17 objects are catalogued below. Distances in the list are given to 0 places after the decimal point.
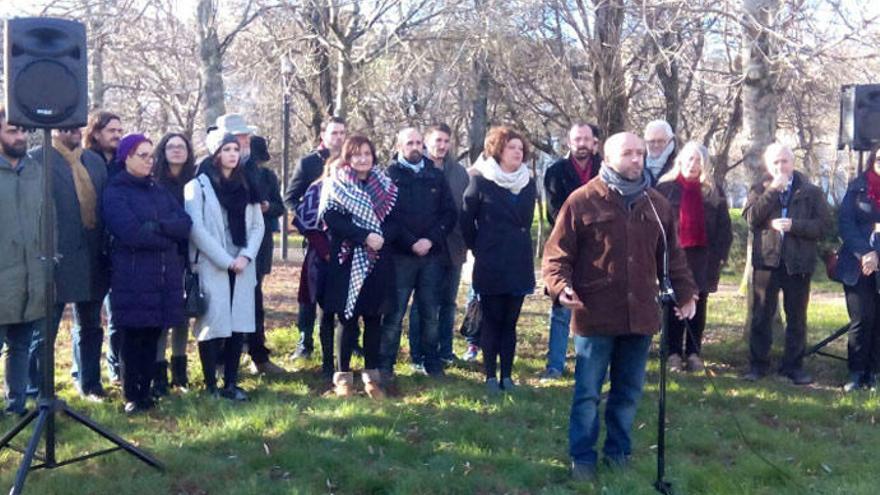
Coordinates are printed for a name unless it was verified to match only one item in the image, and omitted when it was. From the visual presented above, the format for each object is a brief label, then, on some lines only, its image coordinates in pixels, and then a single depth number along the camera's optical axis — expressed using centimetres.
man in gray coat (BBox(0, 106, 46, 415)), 609
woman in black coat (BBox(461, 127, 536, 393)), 719
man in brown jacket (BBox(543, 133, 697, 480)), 537
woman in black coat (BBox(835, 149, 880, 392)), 771
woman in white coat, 681
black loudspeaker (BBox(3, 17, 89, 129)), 529
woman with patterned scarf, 693
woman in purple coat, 632
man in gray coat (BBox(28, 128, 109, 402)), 662
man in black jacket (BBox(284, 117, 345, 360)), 827
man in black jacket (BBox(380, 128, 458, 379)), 732
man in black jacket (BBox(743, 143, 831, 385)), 771
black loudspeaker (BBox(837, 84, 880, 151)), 852
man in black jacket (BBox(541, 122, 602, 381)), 770
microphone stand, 516
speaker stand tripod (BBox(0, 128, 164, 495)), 529
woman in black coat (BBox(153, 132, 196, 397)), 704
